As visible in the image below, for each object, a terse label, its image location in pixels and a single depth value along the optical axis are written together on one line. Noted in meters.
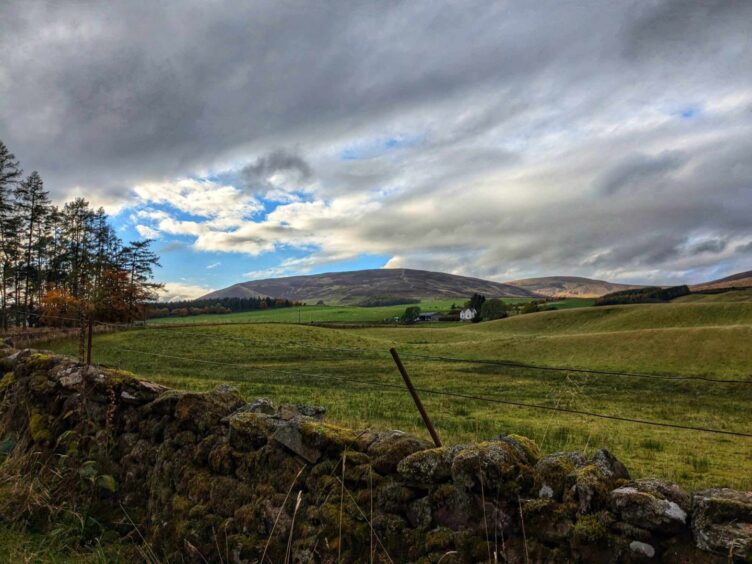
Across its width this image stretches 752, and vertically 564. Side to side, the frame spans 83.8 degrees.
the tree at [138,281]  54.78
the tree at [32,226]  46.00
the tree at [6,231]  39.75
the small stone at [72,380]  6.59
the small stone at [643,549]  2.78
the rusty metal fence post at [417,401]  4.66
